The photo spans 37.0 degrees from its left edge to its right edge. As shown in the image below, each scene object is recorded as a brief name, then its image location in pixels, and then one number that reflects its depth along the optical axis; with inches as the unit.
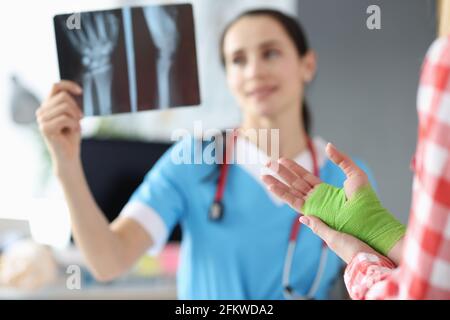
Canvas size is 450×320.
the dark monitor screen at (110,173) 59.2
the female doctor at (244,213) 42.6
